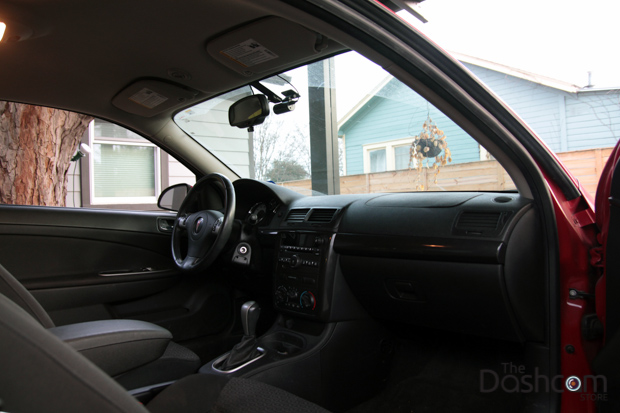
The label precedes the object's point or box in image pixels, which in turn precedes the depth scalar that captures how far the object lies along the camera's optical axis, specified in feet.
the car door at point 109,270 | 7.16
